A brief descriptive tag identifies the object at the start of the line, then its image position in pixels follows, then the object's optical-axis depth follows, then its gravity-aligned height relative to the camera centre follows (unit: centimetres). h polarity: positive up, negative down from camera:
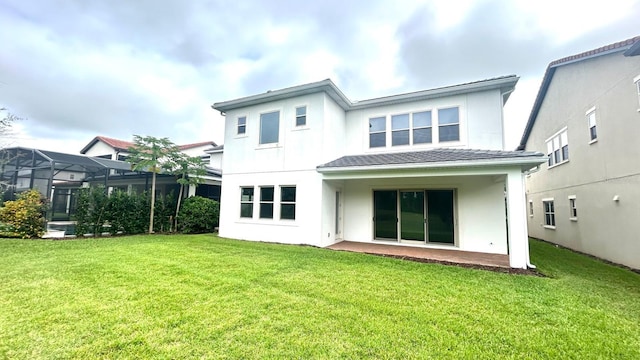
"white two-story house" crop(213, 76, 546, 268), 931 +129
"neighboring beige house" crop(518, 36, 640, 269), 805 +205
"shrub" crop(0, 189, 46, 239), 1030 -63
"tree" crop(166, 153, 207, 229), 1320 +167
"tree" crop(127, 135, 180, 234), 1248 +229
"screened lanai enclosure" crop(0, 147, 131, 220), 1274 +174
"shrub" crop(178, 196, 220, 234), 1325 -72
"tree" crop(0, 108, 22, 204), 1091 +318
